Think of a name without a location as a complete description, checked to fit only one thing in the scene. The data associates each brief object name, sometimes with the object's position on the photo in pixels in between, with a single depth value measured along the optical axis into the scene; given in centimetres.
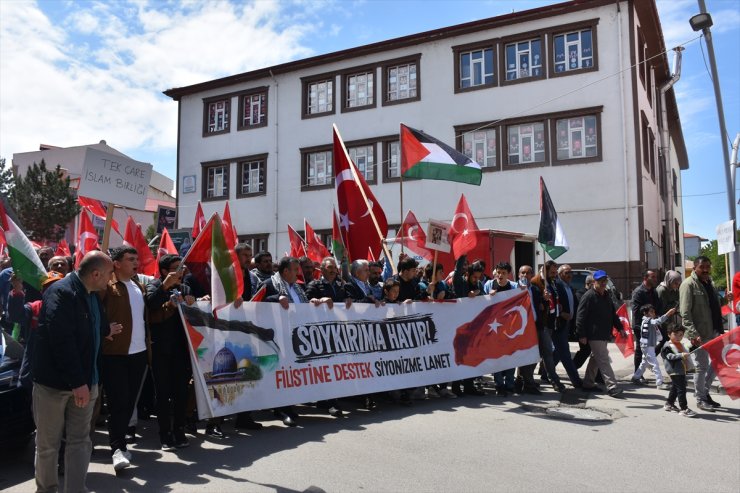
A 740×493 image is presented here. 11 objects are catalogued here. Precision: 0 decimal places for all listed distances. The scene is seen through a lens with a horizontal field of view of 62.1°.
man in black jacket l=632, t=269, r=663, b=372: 1020
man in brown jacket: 522
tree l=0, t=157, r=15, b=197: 3893
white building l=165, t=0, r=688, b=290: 2195
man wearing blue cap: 915
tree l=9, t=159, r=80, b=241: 3531
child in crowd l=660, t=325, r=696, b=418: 760
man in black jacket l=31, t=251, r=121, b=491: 419
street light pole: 1306
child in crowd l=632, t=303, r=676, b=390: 962
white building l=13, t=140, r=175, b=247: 5062
